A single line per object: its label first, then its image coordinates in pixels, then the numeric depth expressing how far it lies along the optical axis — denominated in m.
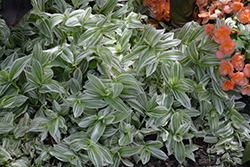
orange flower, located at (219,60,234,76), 1.72
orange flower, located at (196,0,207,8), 1.92
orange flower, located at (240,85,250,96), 1.75
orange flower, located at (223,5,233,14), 1.84
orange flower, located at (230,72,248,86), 1.72
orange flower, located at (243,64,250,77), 1.71
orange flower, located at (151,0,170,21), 1.96
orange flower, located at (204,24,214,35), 1.75
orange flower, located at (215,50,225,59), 1.73
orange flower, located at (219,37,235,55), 1.71
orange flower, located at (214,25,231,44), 1.71
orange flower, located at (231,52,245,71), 1.72
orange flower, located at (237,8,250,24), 1.80
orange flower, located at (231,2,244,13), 1.80
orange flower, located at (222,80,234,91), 1.75
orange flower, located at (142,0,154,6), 1.95
